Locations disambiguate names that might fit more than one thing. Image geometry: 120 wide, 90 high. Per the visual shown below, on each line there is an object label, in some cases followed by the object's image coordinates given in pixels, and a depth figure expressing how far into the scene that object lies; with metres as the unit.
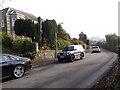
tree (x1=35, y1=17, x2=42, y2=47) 20.27
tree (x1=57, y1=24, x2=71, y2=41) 37.68
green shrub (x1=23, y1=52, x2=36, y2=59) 16.17
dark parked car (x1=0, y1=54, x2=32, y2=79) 7.98
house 32.75
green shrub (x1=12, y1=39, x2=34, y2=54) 17.53
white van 15.55
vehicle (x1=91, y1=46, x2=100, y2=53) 33.38
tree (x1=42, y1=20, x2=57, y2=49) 21.80
